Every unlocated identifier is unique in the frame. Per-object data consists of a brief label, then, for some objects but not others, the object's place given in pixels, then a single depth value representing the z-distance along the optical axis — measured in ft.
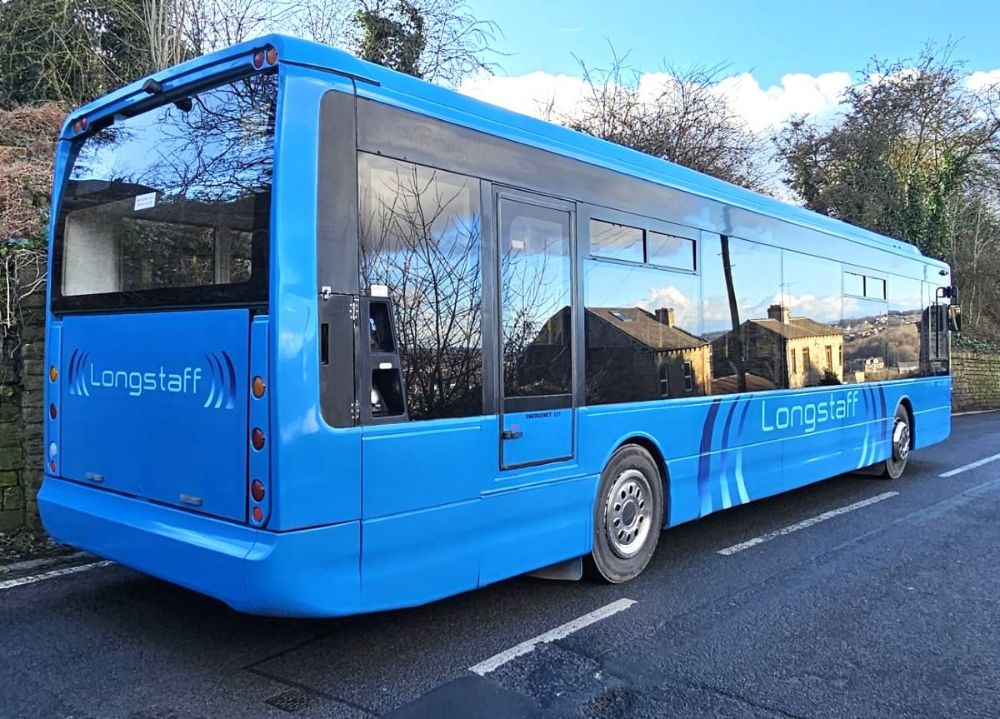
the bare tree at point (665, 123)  51.70
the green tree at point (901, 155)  73.51
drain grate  11.21
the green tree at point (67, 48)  38.32
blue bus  11.12
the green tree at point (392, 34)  41.70
